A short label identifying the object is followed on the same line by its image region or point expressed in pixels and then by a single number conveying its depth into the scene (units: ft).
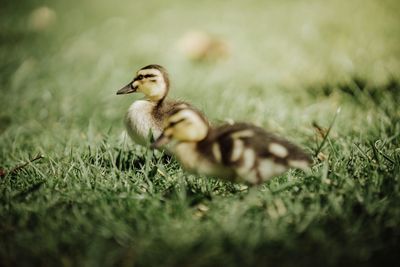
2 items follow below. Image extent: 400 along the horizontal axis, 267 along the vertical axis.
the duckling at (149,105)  7.68
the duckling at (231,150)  6.05
